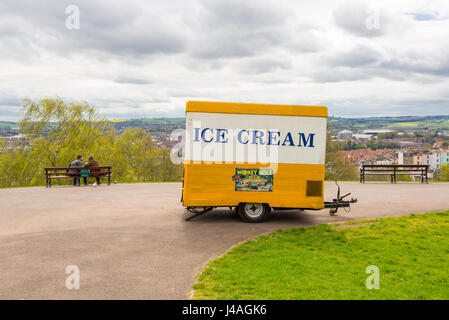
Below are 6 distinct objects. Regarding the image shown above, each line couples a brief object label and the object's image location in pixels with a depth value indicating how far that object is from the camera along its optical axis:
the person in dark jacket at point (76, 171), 18.72
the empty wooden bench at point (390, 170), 21.44
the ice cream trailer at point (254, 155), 9.77
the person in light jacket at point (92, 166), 19.12
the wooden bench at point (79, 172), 18.75
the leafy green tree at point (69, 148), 32.22
